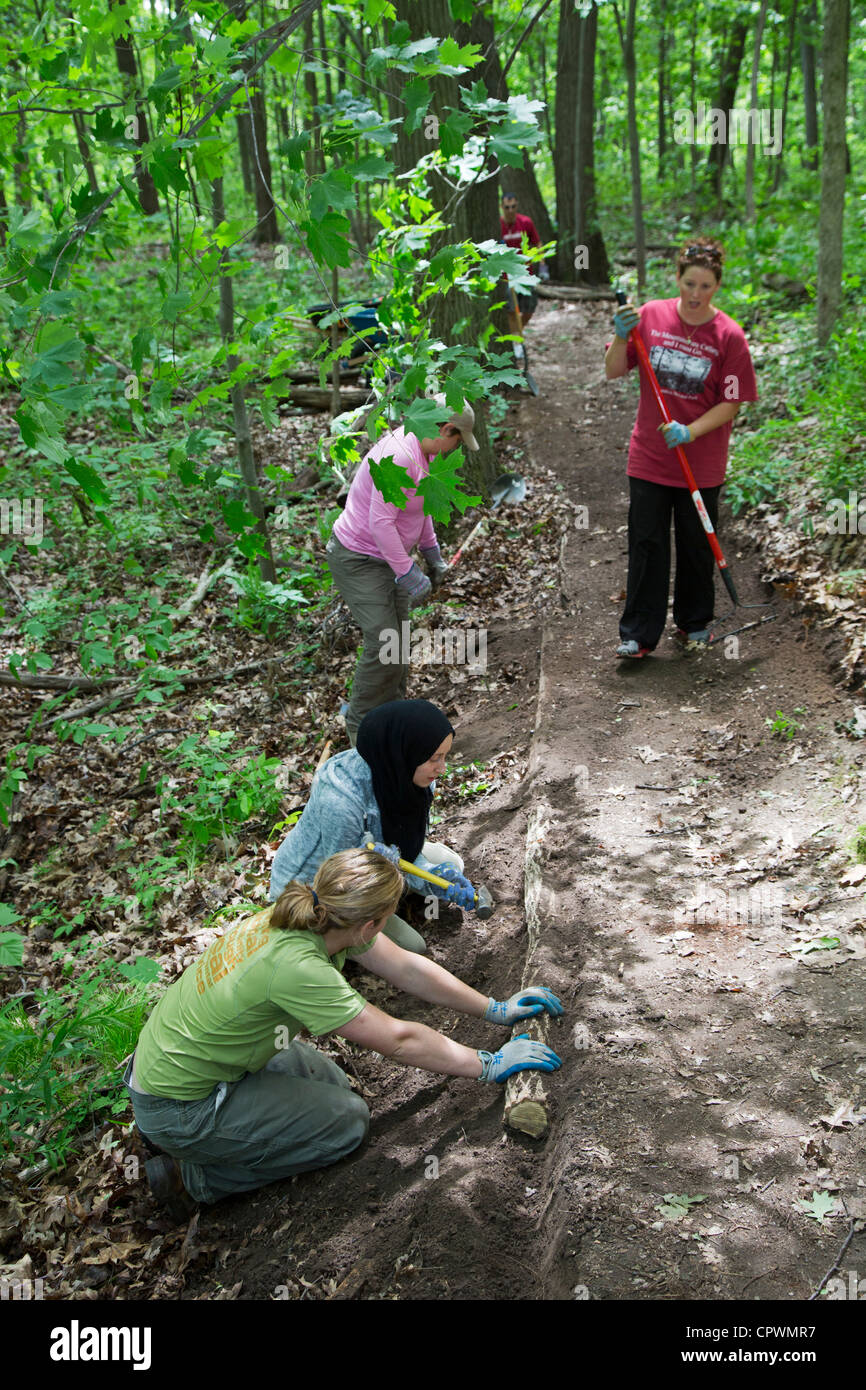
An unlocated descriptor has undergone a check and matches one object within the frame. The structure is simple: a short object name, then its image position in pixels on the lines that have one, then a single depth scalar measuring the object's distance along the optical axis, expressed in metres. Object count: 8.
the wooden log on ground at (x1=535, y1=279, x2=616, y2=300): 15.20
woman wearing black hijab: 3.55
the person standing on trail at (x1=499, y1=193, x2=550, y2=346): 11.12
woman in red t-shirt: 5.06
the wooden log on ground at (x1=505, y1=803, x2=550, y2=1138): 3.00
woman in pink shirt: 4.81
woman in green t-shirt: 2.88
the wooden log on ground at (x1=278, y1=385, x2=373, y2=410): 10.41
